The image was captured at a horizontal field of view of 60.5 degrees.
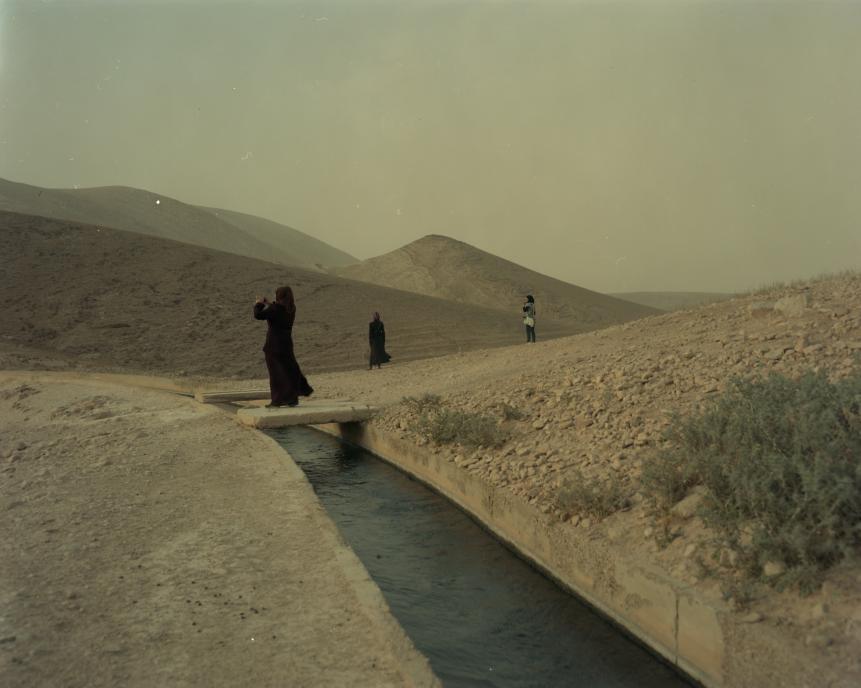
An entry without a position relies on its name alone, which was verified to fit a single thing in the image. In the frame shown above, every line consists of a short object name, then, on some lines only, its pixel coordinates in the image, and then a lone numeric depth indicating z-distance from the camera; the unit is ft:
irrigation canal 13.98
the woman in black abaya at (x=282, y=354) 34.47
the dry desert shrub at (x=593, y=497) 18.10
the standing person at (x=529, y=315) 60.08
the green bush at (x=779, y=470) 12.99
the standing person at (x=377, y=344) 61.36
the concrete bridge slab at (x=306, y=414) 32.32
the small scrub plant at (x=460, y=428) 26.20
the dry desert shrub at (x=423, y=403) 33.53
